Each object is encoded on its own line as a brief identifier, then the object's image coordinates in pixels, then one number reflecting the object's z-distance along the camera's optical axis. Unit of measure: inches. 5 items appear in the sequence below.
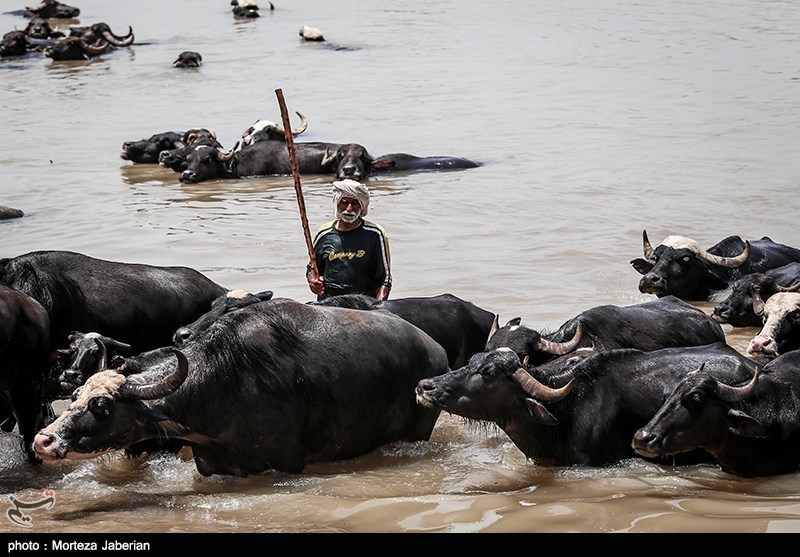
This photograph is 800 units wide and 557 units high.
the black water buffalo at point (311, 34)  1510.8
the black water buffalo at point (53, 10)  1801.2
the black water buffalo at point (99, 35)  1450.5
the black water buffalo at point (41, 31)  1499.8
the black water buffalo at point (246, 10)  1787.6
